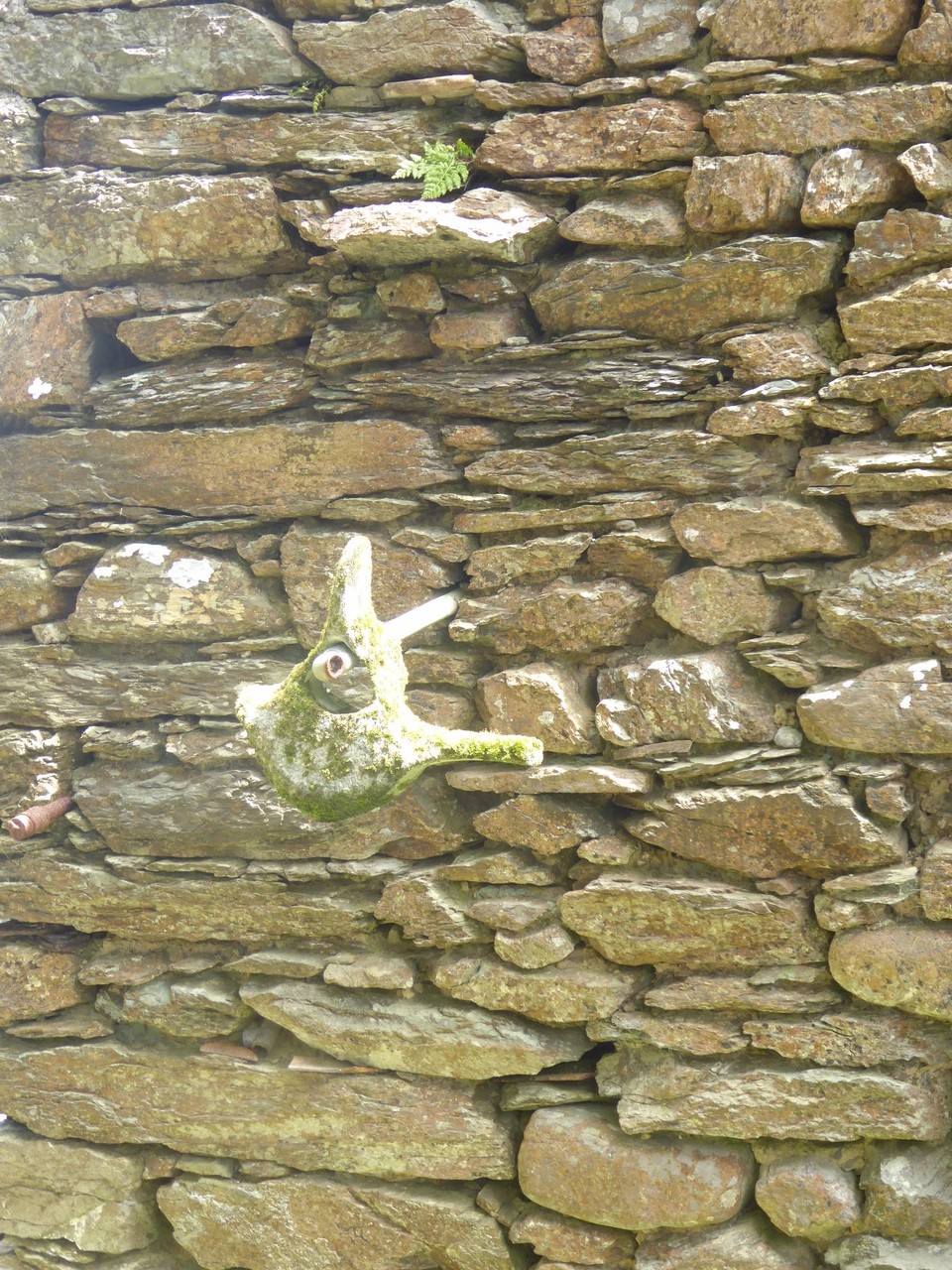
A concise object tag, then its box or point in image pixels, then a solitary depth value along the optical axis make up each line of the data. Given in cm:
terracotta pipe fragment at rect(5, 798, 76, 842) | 400
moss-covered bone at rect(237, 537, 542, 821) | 287
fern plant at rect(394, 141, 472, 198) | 367
